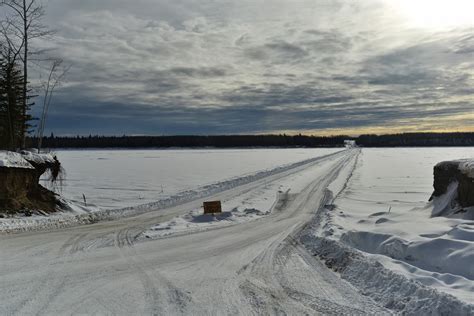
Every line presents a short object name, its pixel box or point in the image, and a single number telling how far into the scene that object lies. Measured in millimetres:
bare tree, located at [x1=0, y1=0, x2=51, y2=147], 19656
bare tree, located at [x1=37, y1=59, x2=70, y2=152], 21000
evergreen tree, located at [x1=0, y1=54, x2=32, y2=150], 21281
